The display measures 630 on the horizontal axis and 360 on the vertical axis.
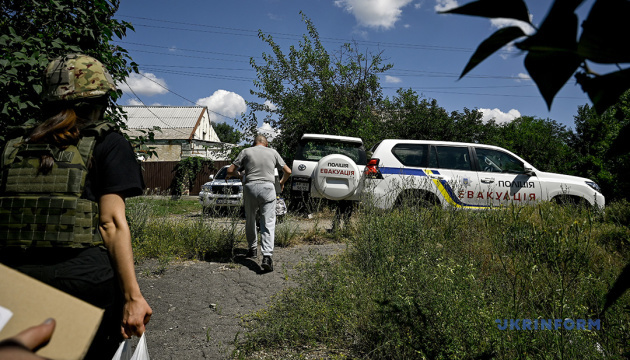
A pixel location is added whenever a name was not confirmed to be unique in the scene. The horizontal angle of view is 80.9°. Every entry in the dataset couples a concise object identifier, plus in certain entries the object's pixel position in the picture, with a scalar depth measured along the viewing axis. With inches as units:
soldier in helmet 57.4
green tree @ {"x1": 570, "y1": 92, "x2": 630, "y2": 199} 560.1
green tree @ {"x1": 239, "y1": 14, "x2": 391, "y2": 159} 508.4
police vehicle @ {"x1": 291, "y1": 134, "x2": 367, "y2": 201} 256.4
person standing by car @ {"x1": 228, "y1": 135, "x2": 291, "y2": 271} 201.0
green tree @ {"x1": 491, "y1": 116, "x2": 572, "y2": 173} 641.0
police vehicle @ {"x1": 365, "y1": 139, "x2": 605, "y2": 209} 270.7
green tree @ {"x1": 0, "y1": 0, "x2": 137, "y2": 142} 127.5
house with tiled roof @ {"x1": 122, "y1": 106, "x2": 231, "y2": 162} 1104.8
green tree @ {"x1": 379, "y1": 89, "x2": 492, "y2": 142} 679.1
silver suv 417.9
